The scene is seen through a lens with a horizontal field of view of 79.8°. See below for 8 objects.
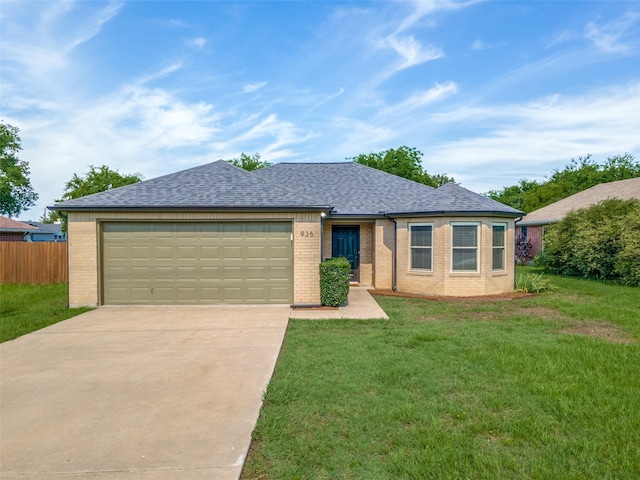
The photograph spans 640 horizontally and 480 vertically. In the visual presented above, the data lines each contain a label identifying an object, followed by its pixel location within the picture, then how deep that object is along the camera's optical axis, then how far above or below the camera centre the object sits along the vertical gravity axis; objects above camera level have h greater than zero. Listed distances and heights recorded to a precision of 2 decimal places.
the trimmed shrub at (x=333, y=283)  10.03 -1.32
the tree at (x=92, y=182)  28.12 +3.74
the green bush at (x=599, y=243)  13.50 -0.36
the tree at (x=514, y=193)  43.61 +5.36
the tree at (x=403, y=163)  34.22 +6.44
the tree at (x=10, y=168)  41.78 +7.05
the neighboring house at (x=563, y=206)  22.23 +1.71
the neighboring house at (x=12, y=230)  24.02 +0.07
